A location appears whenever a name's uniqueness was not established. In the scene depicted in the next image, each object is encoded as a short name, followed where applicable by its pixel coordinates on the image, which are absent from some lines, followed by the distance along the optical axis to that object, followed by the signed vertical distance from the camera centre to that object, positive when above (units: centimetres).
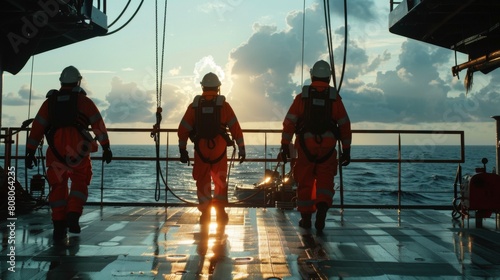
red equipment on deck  565 -48
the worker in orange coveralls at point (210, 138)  568 +5
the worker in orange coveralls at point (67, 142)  500 -1
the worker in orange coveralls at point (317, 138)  546 +7
